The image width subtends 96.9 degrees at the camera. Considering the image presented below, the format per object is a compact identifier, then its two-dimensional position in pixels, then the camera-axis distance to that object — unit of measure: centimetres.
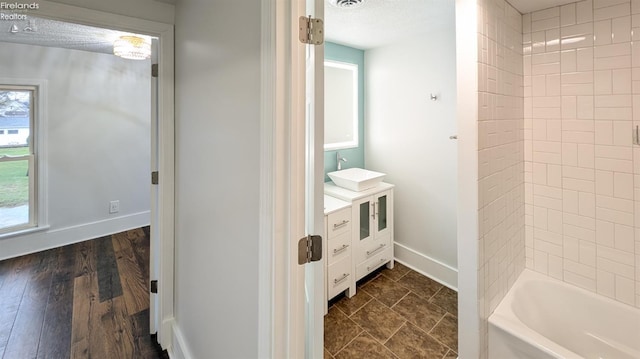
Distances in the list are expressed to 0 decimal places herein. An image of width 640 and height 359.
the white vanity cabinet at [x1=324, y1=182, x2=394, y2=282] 245
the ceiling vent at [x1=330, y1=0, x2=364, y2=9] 192
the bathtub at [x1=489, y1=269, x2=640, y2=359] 147
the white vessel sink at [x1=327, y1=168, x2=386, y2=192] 255
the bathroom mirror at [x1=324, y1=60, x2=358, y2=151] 295
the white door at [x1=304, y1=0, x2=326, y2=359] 86
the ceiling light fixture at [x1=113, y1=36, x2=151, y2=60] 242
